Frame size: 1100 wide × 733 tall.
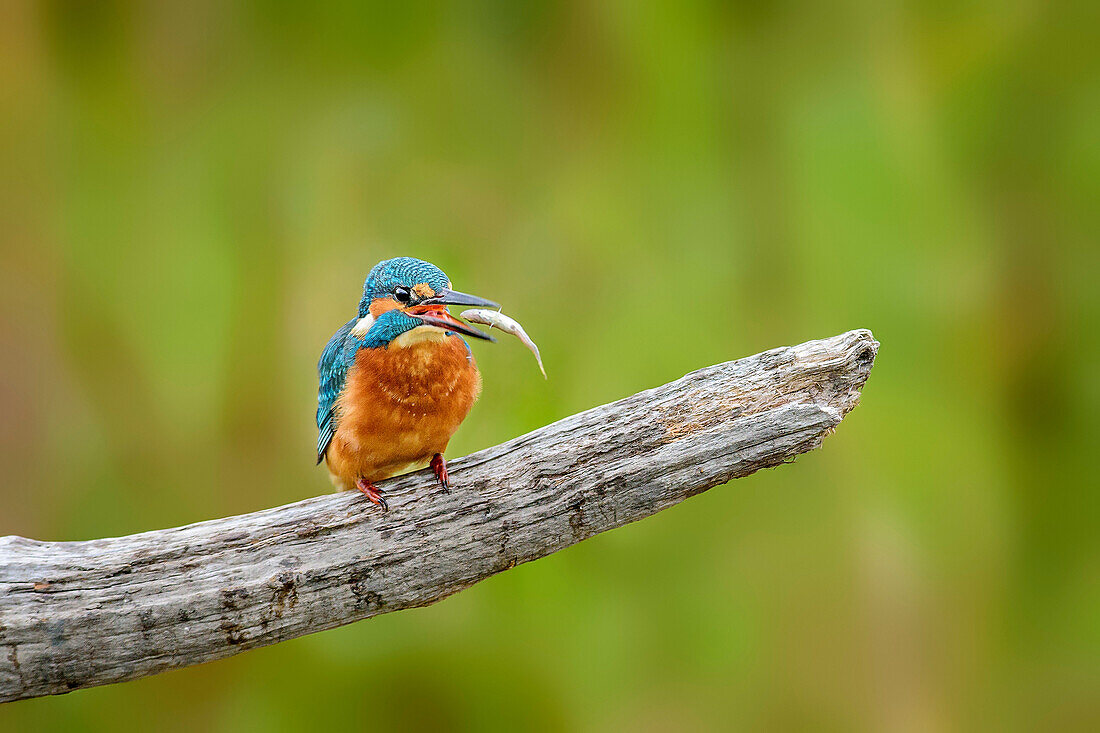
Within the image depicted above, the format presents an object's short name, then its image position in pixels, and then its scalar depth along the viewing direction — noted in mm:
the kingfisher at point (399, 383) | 8111
